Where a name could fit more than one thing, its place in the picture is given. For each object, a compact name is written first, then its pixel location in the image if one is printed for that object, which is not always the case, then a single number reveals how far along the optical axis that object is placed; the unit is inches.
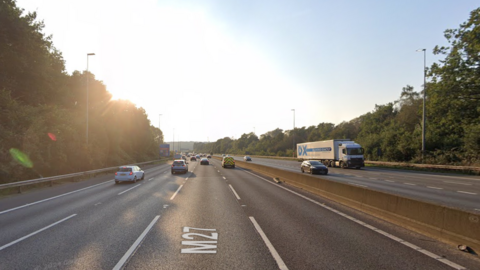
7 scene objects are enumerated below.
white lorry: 1435.8
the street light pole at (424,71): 1355.3
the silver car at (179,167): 1194.6
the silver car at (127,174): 812.0
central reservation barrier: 229.0
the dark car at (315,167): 1077.3
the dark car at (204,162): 2018.0
